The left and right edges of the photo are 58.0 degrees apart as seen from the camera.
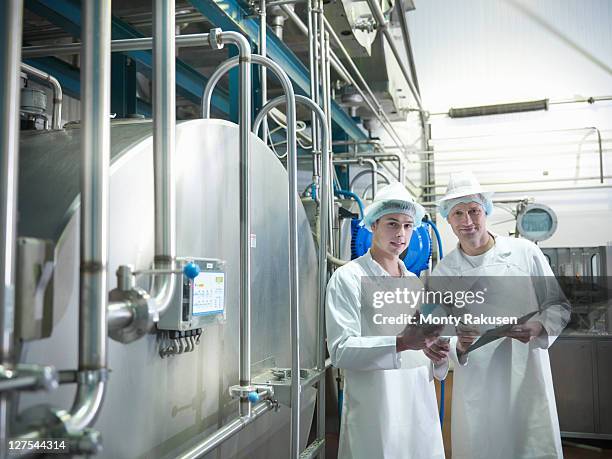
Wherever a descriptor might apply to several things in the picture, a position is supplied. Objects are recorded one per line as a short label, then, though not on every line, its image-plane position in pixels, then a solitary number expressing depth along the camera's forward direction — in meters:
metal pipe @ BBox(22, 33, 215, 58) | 1.34
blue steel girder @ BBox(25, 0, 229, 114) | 1.71
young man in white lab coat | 1.50
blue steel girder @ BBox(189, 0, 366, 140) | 1.70
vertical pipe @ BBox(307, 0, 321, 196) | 1.93
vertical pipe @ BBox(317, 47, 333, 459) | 1.65
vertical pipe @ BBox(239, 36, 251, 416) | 1.09
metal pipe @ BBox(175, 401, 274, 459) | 0.94
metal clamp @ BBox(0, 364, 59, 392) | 0.53
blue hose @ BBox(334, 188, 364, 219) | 2.84
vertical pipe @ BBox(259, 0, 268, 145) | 1.79
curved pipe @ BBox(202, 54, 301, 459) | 1.23
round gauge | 4.21
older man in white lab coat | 1.69
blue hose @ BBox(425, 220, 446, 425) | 3.50
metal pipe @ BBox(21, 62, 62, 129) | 1.48
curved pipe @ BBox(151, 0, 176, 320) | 0.78
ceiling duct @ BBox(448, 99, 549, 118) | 5.12
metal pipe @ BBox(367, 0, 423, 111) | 2.13
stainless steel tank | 0.79
